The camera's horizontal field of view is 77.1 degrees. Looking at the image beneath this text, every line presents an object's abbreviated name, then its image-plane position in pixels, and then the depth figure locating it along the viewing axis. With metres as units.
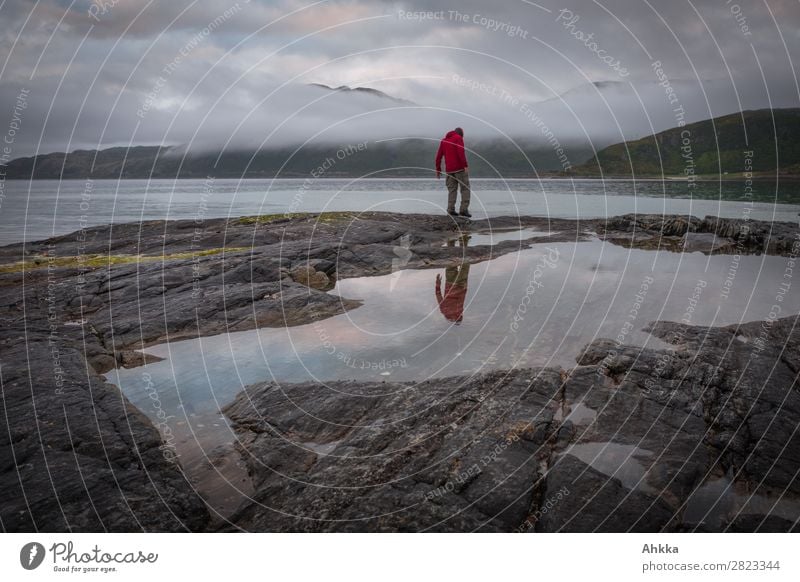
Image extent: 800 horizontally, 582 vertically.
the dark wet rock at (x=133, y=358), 9.30
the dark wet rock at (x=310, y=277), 14.88
